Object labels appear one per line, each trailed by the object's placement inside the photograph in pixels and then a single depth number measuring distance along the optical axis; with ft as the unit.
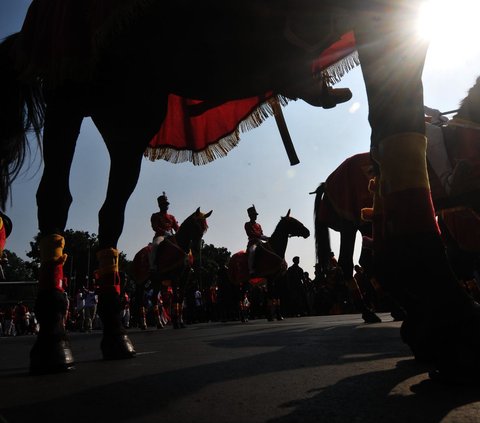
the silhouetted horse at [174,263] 37.45
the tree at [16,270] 313.53
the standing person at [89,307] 53.62
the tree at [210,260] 232.32
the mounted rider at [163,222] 40.41
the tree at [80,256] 218.79
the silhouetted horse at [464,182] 14.85
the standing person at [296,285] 57.98
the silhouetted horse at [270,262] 43.45
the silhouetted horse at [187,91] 4.20
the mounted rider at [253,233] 45.29
